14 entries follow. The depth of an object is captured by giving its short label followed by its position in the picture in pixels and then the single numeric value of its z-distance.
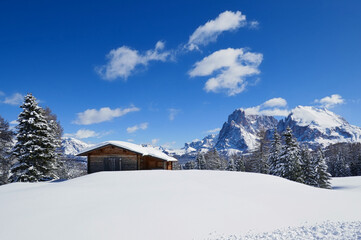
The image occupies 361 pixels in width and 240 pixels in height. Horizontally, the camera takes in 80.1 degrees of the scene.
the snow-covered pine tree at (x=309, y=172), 33.06
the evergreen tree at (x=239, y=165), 55.50
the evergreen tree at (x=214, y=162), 50.45
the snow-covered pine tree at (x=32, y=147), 19.39
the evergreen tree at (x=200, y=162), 55.31
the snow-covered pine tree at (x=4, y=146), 23.03
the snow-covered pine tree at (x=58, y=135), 24.66
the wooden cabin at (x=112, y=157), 21.92
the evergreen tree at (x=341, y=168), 62.59
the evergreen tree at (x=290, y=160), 28.50
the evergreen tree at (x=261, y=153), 35.25
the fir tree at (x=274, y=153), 30.56
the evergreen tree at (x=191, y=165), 64.31
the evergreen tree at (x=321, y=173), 33.12
